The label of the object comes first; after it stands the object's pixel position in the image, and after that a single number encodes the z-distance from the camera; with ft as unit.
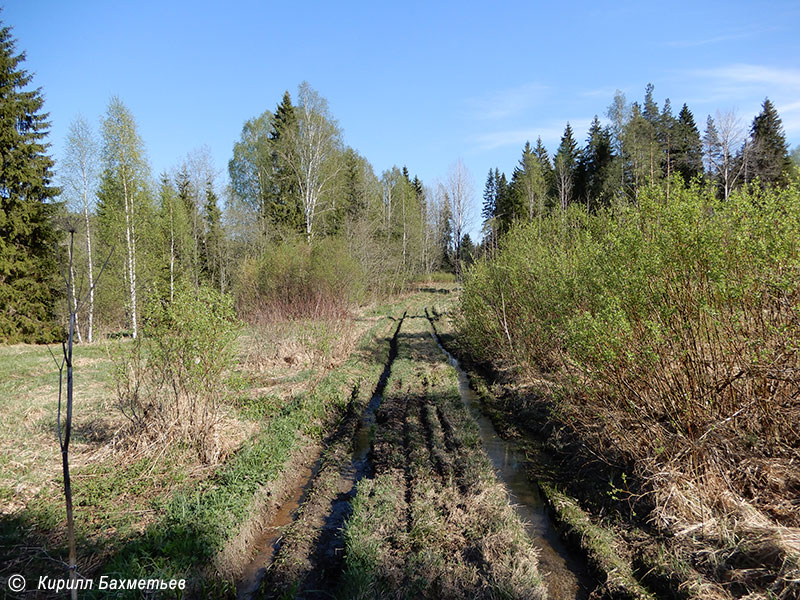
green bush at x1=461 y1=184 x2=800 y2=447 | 14.15
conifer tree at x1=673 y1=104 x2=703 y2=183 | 98.24
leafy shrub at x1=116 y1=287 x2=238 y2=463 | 20.40
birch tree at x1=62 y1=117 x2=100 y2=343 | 57.88
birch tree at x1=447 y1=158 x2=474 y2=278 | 118.11
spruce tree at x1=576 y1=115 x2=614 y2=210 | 104.01
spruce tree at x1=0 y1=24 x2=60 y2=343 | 59.62
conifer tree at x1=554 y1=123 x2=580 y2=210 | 114.21
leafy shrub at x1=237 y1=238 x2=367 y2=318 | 47.65
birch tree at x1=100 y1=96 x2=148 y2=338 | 59.41
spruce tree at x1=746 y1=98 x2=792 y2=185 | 94.71
